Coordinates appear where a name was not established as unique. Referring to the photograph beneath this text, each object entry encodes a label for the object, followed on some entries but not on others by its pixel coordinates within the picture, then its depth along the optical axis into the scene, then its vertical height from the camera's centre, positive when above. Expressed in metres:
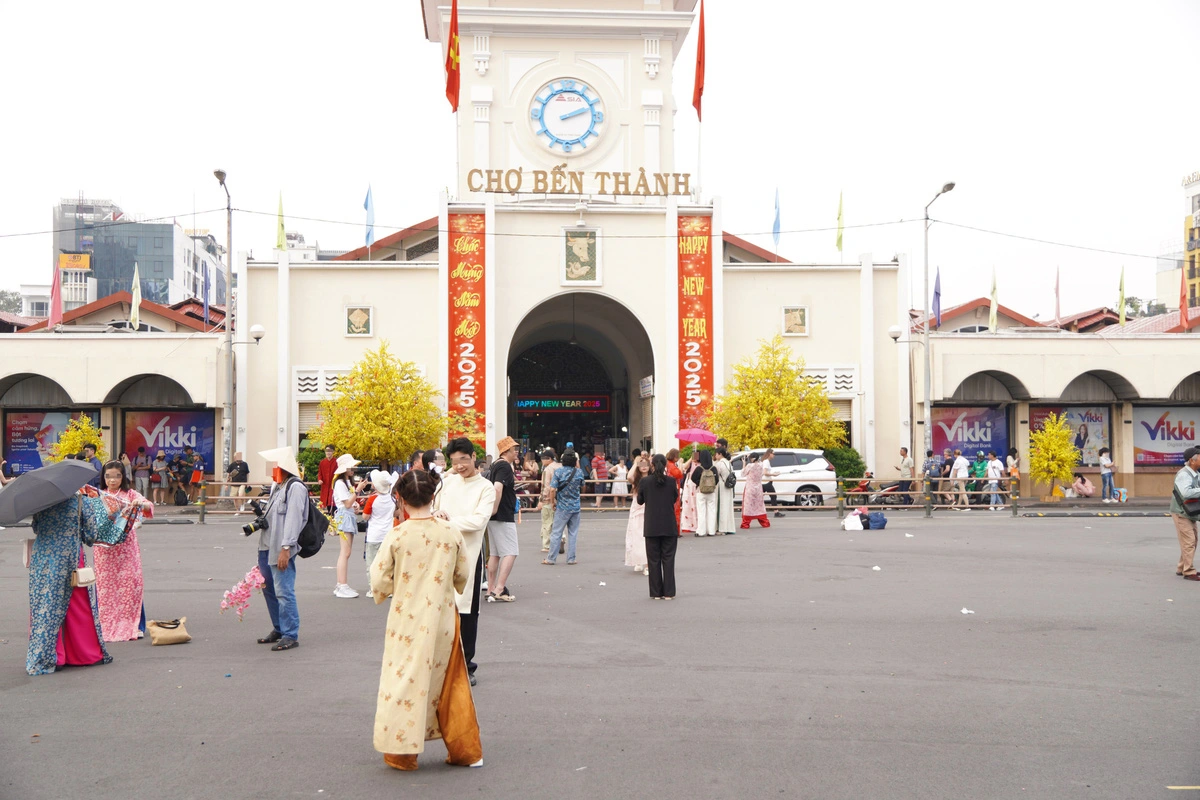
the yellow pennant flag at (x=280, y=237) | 37.94 +7.02
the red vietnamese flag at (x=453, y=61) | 32.94 +11.75
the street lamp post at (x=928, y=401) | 30.77 +0.87
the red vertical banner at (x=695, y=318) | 33.03 +3.56
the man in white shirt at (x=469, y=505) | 7.86 -0.55
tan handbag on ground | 9.28 -1.72
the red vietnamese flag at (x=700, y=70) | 35.09 +11.95
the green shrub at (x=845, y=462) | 31.42 -0.90
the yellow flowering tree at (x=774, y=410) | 29.81 +0.62
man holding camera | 9.00 -0.94
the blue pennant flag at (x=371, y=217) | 39.01 +8.18
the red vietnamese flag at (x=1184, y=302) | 38.92 +4.74
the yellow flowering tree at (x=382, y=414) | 29.18 +0.56
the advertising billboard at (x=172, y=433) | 33.66 +0.07
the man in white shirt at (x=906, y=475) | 28.70 -1.25
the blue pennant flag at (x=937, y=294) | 37.95 +4.94
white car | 27.80 -1.15
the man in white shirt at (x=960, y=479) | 27.86 -1.25
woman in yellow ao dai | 5.53 -1.01
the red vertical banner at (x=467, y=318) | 32.62 +3.55
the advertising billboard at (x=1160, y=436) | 35.59 -0.19
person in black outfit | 11.88 -1.11
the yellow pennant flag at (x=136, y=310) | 35.03 +4.15
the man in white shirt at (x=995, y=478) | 28.14 -1.22
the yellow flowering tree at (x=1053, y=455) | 31.11 -0.71
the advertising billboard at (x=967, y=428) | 35.22 +0.10
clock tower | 36.22 +11.91
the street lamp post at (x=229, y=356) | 29.52 +2.17
